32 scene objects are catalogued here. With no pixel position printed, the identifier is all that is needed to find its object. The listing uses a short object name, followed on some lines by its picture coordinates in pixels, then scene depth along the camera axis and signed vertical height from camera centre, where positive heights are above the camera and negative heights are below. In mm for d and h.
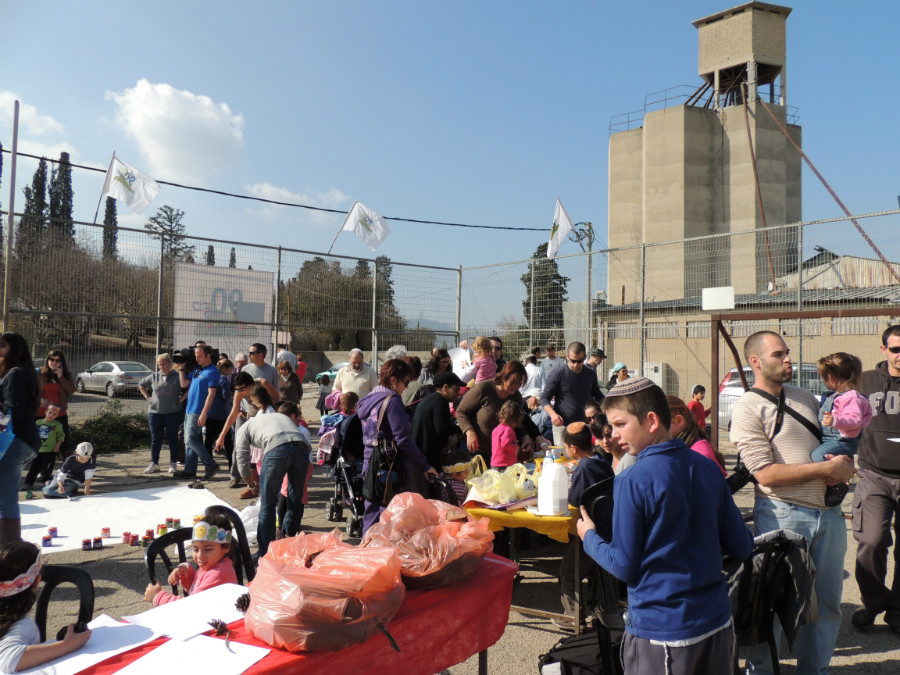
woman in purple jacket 4734 -555
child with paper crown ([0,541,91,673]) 2014 -952
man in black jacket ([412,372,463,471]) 5301 -595
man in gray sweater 5047 -879
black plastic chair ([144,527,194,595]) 3131 -1014
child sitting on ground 7762 -1557
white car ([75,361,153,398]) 9883 -360
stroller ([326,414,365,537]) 5414 -1215
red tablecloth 2006 -1059
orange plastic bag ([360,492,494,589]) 2576 -809
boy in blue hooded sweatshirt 2035 -624
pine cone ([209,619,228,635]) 2129 -954
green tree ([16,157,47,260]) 9414 +1865
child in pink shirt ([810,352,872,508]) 3037 -316
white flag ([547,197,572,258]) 13777 +3006
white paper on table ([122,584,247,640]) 2217 -1005
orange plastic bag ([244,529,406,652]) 1988 -818
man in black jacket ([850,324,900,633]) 4078 -905
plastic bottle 3961 -857
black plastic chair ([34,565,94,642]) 2537 -990
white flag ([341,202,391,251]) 13688 +3045
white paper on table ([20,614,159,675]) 1973 -1009
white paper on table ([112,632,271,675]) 1924 -991
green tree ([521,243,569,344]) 12030 +1326
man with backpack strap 3045 -527
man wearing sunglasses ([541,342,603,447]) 7629 -341
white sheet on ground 6309 -1840
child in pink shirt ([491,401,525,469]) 5617 -739
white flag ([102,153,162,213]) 11352 +3251
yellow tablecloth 3895 -1056
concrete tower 30984 +11115
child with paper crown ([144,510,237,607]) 2953 -1023
